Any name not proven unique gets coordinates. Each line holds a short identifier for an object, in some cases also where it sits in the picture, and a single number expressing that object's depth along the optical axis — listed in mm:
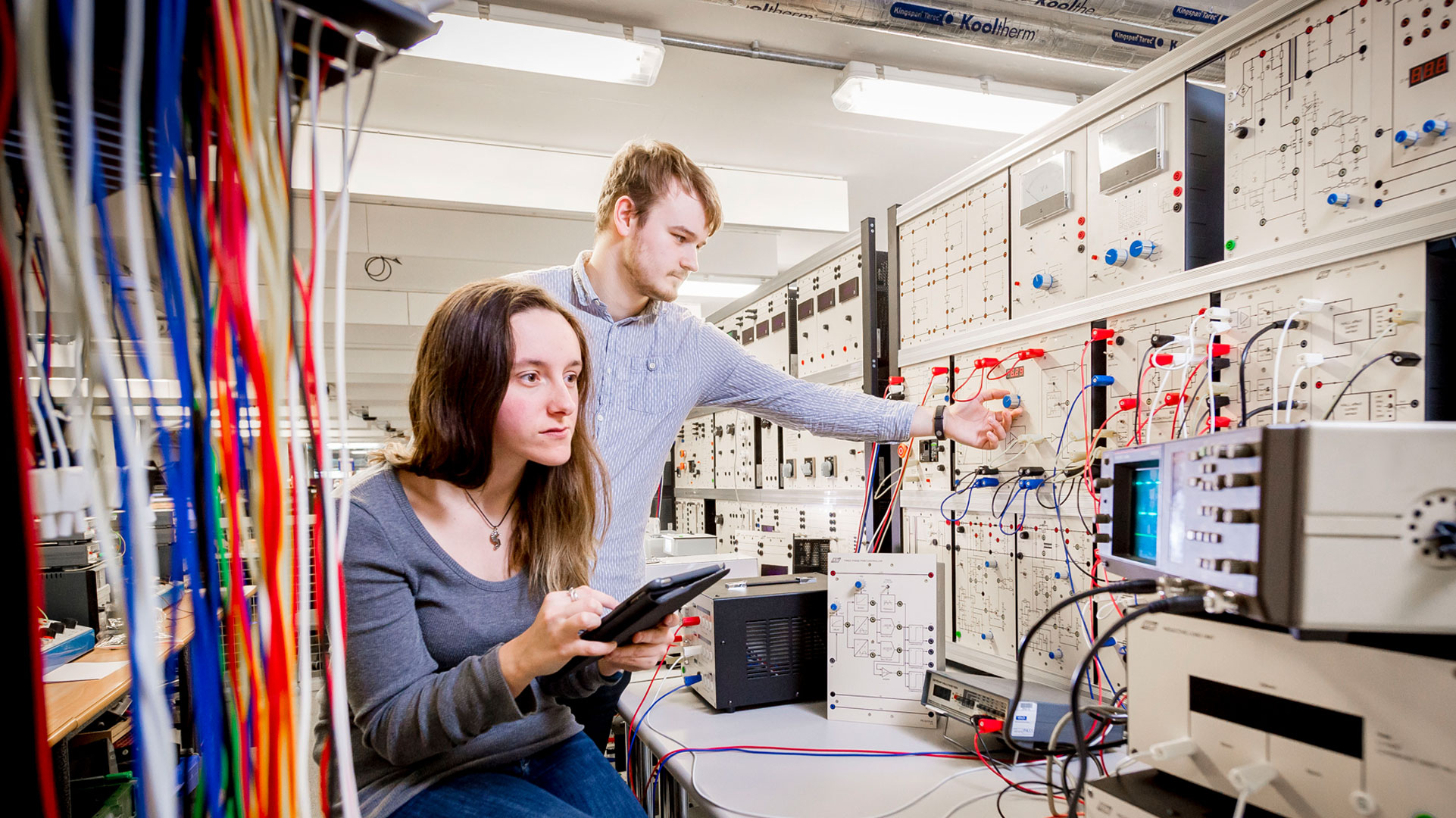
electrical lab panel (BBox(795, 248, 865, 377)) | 2703
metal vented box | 1768
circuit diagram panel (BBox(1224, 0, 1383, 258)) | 1201
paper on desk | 2561
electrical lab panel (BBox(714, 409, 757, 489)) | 3783
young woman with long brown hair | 1013
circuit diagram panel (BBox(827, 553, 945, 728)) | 1662
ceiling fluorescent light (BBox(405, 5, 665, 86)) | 3018
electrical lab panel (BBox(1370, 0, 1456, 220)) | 1079
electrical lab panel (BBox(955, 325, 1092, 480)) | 1730
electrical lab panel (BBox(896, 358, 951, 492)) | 2166
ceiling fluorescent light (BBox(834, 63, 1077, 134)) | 3652
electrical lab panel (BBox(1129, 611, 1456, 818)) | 727
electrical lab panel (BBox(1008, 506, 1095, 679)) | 1694
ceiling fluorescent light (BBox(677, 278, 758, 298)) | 6789
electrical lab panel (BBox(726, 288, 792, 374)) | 3336
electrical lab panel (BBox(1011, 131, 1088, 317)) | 1748
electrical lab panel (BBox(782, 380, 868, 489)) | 2746
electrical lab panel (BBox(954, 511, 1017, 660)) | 1919
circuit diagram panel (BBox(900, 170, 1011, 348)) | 1991
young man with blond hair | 1798
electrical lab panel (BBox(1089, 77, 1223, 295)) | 1501
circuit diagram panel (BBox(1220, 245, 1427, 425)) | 1112
